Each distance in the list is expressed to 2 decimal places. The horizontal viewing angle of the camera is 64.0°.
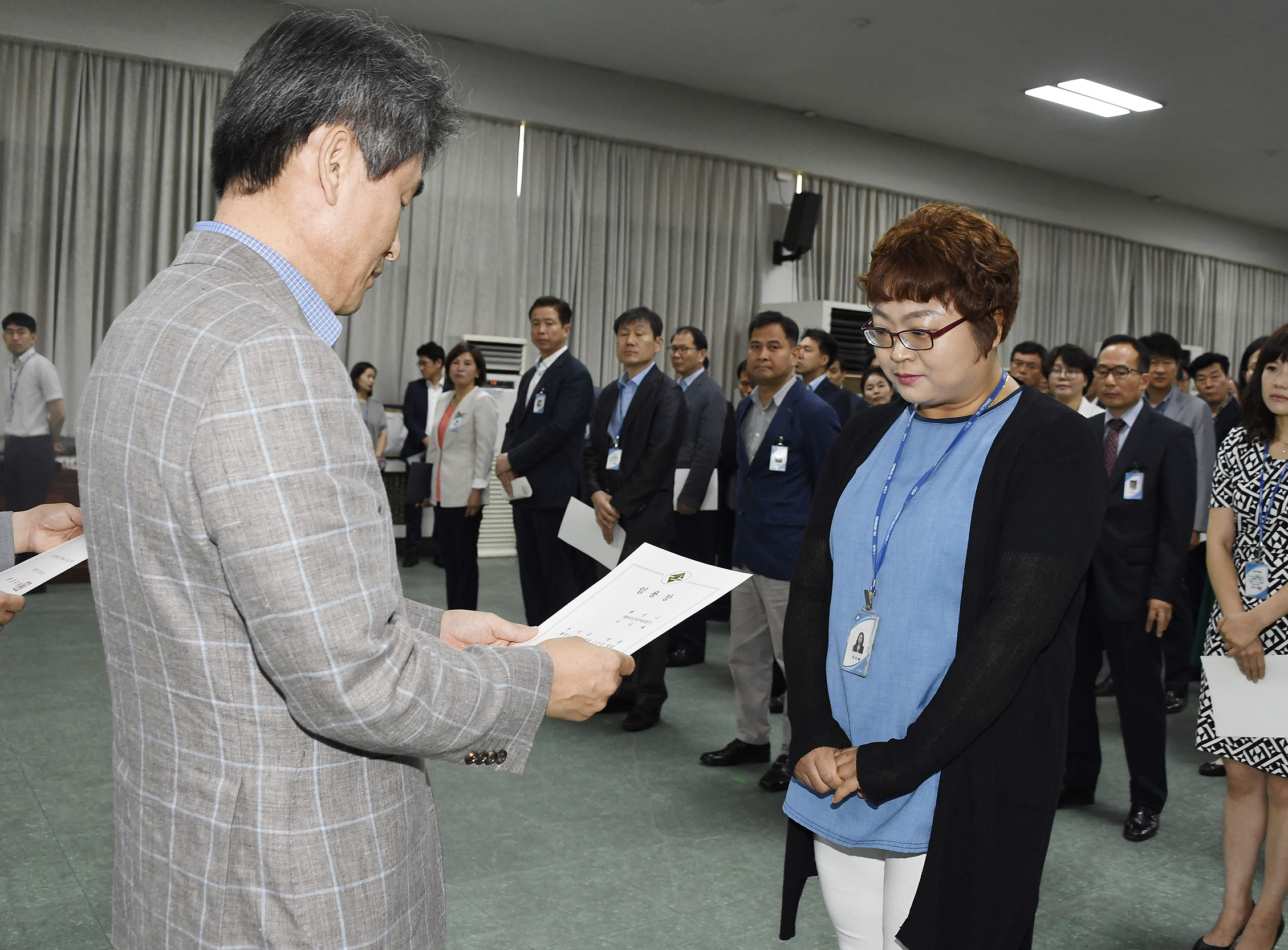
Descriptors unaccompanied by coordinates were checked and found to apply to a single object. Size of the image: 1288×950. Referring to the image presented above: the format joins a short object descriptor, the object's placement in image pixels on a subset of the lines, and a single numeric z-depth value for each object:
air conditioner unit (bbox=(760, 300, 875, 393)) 9.46
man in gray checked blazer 0.82
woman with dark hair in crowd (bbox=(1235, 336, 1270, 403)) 3.68
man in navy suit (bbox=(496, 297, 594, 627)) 4.69
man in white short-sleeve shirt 6.39
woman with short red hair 1.42
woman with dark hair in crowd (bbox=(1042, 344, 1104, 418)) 3.87
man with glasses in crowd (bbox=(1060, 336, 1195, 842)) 3.25
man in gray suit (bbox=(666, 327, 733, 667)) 4.88
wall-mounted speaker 9.65
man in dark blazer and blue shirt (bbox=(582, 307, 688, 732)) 4.23
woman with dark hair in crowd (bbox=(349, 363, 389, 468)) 8.00
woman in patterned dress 2.38
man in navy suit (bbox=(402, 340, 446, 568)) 7.80
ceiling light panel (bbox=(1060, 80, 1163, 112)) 8.38
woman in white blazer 5.27
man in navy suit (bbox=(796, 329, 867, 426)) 5.53
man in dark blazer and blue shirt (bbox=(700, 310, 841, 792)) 3.63
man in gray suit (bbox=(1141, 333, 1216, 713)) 4.79
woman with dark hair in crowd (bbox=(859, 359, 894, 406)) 6.17
